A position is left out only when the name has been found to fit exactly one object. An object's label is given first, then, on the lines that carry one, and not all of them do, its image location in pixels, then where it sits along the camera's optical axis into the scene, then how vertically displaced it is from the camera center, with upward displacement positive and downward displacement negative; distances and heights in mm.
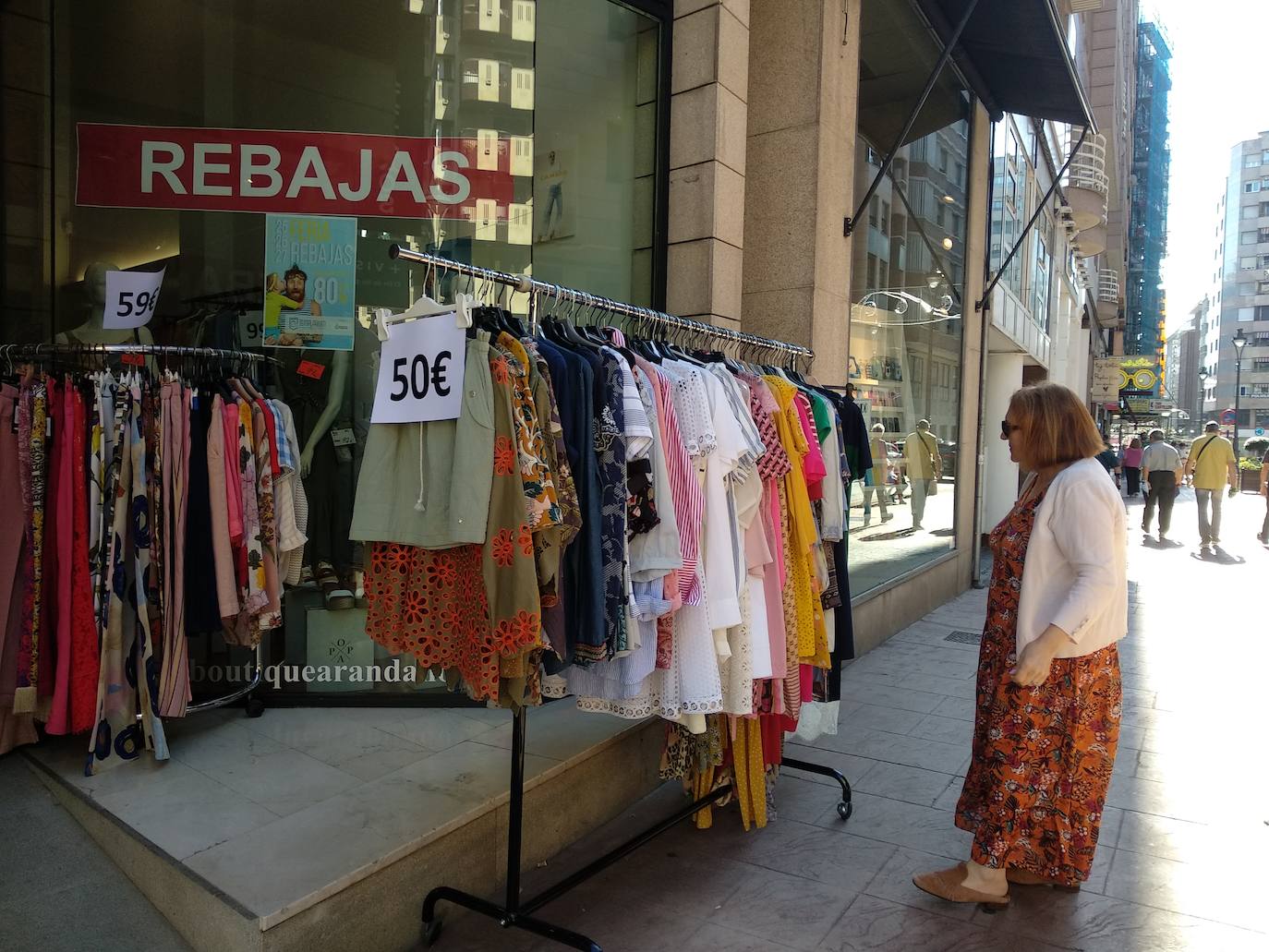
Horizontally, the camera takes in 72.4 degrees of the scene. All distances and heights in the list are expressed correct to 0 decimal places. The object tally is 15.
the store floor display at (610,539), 2479 -315
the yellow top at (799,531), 3529 -343
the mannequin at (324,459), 4332 -118
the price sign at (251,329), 4305 +522
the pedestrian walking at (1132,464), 22609 -249
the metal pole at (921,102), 5586 +2356
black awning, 7242 +3677
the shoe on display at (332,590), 4371 -786
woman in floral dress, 2924 -749
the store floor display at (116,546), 3447 -471
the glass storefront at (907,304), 6785 +1319
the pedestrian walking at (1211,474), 12742 -245
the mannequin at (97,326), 4184 +503
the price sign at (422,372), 2492 +195
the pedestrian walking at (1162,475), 13922 -308
